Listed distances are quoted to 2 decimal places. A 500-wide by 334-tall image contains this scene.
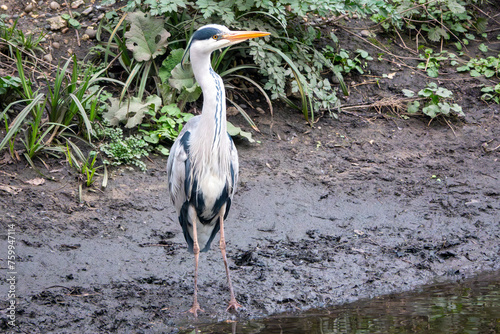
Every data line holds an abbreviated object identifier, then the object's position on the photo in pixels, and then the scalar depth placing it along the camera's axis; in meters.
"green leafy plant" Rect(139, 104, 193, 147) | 12.54
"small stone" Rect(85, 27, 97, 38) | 14.83
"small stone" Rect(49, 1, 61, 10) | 15.40
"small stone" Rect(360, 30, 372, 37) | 16.73
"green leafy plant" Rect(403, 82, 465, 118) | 14.08
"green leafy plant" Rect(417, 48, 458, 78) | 15.76
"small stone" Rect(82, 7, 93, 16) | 15.26
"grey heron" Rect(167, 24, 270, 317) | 8.59
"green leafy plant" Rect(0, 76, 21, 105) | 11.73
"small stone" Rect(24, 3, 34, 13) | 15.17
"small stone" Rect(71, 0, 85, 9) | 15.52
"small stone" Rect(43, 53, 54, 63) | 14.18
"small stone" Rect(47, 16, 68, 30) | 14.91
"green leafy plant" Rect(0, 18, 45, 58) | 13.54
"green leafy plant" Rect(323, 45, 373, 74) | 15.22
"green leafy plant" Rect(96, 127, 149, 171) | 11.99
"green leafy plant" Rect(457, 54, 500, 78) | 15.72
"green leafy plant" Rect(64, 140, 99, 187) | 11.17
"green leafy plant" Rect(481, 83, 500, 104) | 15.05
